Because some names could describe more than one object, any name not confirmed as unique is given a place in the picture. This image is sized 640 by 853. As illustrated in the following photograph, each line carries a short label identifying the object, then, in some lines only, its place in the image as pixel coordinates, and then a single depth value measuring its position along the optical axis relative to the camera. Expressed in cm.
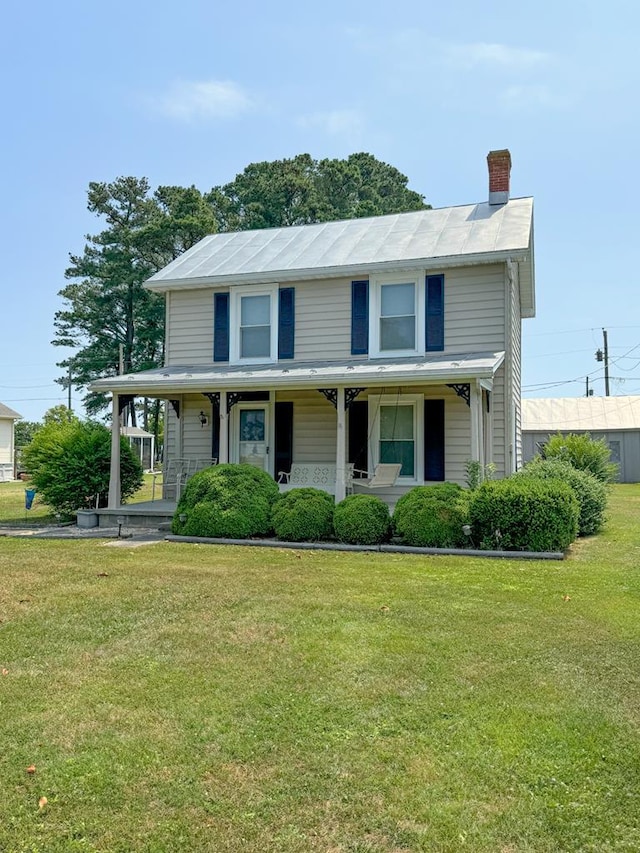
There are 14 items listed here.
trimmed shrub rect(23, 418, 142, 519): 1284
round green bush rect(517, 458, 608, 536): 1080
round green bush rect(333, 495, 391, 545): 924
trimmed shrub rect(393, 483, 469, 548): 888
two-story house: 1145
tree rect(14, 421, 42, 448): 4712
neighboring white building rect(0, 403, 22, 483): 3180
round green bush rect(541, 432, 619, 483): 1322
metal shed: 2728
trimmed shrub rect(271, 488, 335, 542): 959
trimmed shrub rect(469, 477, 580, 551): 854
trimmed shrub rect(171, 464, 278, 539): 977
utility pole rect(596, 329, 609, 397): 4247
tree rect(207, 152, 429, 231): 3594
